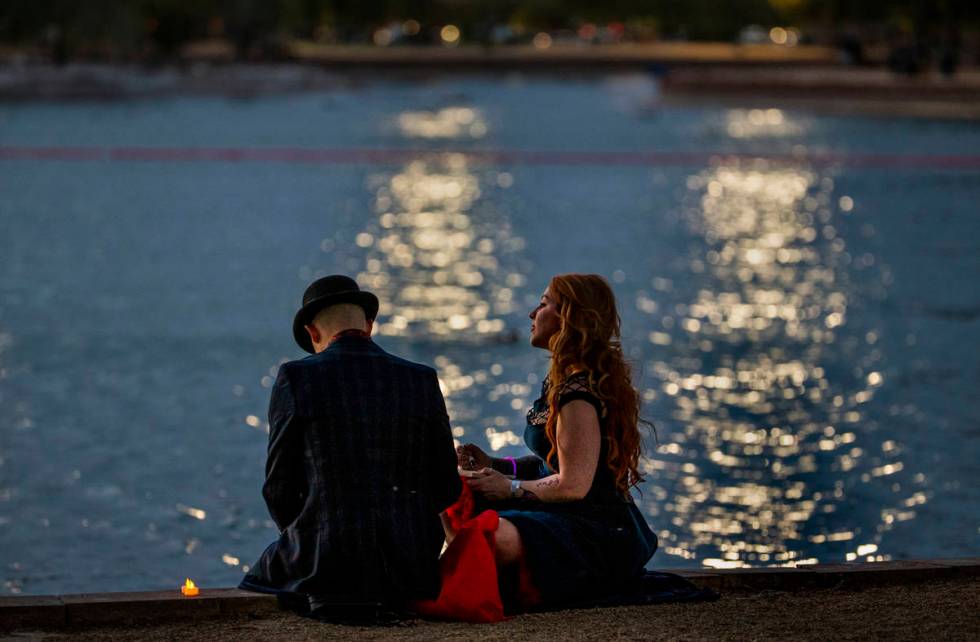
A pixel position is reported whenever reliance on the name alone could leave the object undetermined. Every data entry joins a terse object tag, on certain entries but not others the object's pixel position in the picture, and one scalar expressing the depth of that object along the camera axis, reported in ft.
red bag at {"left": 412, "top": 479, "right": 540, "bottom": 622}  37.90
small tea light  39.24
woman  37.95
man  36.42
